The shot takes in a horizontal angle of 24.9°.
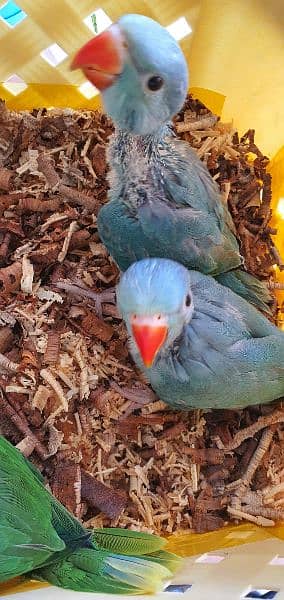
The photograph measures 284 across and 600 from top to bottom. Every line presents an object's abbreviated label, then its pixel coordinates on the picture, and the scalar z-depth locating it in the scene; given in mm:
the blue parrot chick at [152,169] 244
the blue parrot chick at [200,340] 252
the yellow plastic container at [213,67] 308
